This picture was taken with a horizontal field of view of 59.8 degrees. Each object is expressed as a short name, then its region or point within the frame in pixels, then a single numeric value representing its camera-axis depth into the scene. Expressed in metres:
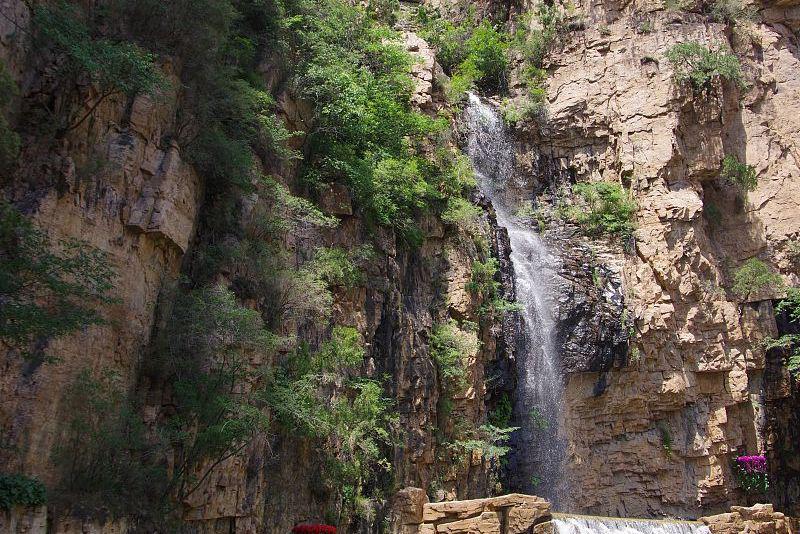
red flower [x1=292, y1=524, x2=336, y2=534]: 13.63
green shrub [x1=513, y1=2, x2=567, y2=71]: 30.78
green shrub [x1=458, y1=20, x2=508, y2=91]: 31.14
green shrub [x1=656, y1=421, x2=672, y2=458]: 24.00
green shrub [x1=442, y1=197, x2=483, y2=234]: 21.45
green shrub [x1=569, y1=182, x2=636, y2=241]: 26.36
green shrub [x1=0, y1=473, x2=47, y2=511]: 8.55
